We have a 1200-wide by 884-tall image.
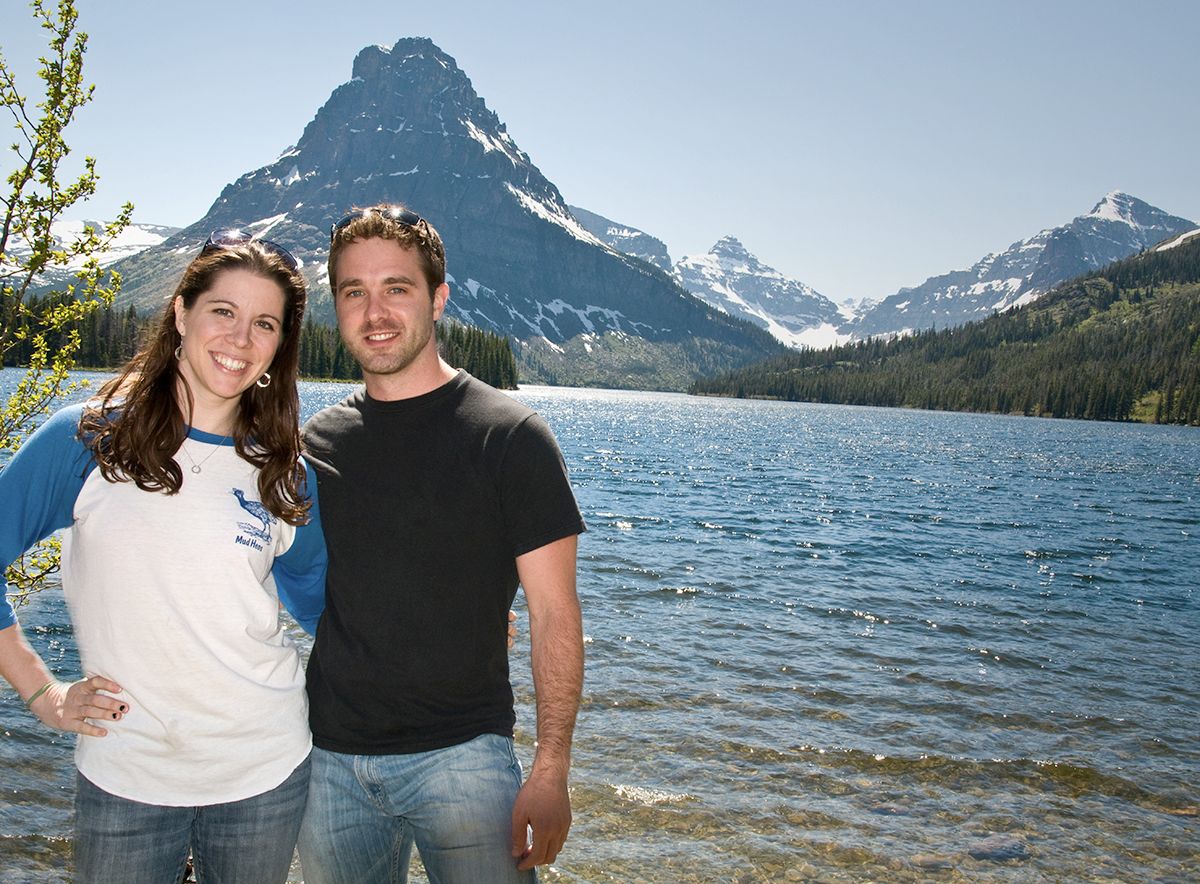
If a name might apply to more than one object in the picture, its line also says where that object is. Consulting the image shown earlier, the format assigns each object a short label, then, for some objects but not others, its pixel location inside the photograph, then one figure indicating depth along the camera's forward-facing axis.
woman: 3.40
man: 3.82
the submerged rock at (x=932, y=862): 8.53
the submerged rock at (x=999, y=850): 8.86
